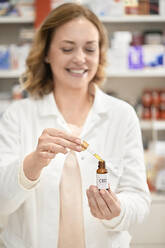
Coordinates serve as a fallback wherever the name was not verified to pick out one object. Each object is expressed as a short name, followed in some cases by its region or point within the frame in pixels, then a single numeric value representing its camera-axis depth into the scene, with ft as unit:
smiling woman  4.63
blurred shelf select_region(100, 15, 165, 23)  10.38
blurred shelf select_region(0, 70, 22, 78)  10.34
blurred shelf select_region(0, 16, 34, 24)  10.43
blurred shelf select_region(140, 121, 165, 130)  10.54
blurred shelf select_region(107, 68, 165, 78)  10.33
